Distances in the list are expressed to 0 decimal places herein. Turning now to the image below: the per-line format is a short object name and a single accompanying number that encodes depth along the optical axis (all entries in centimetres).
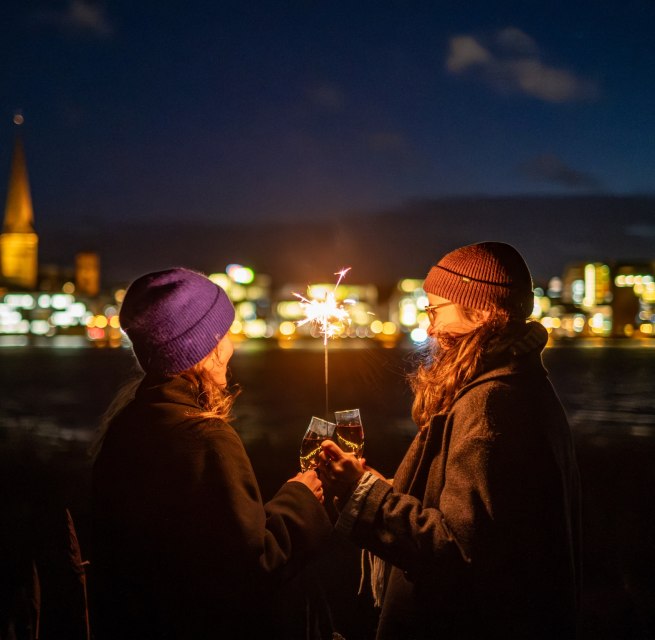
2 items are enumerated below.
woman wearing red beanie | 201
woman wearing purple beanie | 201
